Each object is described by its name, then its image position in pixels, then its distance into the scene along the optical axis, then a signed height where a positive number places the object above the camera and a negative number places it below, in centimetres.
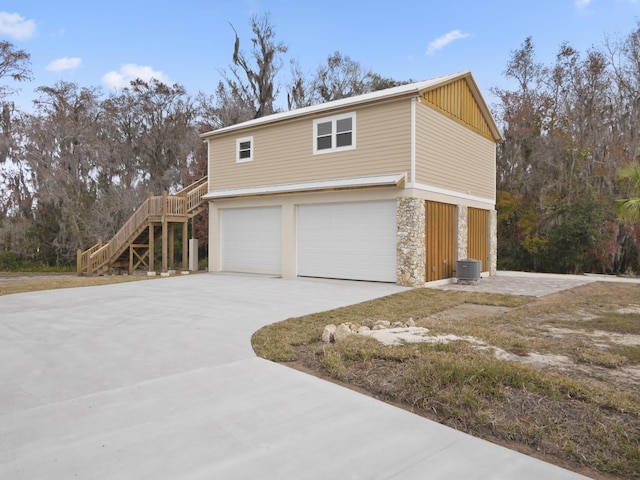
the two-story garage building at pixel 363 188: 1225 +169
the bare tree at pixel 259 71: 2938 +1151
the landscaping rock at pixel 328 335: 566 -123
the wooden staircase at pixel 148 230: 1700 +45
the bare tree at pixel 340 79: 3070 +1151
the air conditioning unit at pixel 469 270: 1311 -86
